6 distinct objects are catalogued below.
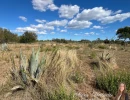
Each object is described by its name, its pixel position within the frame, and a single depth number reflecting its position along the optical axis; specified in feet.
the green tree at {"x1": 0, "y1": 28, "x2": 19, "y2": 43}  62.88
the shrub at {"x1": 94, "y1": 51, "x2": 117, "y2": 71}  12.58
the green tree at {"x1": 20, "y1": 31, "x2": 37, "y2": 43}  71.04
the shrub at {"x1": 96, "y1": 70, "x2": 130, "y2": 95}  8.65
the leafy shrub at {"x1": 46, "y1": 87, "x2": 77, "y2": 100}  6.86
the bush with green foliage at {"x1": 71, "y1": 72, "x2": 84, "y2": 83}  9.46
